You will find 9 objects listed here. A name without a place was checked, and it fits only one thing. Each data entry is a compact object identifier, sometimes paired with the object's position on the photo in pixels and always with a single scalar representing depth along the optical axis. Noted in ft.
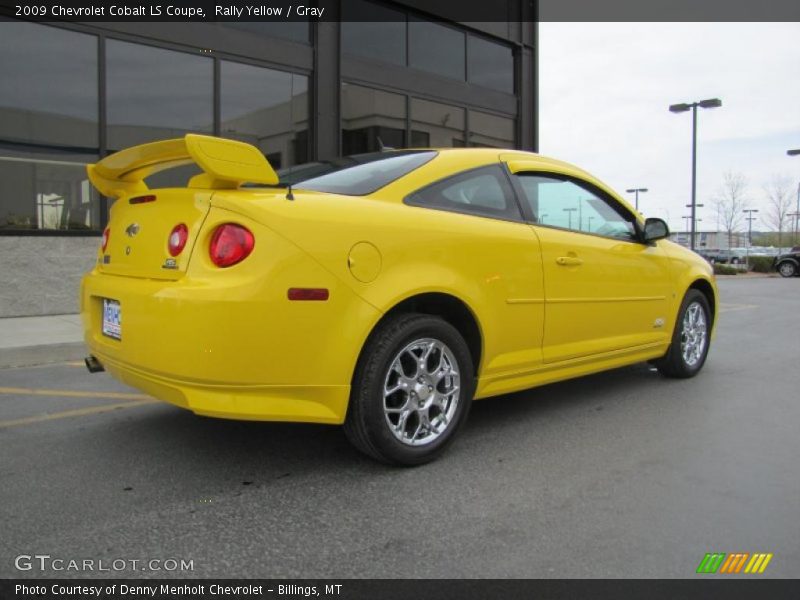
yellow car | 8.84
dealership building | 28.60
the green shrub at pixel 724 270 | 89.81
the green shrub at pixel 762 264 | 101.70
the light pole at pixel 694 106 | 70.79
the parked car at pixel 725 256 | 132.72
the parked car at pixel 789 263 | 88.48
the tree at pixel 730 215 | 135.94
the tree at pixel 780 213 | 136.98
